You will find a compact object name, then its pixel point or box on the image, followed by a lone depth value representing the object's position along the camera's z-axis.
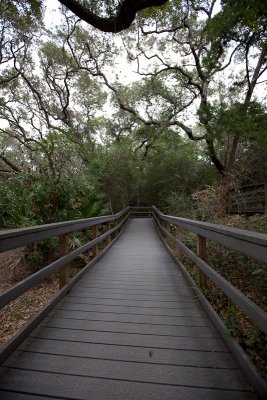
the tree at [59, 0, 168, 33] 4.32
